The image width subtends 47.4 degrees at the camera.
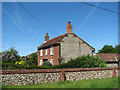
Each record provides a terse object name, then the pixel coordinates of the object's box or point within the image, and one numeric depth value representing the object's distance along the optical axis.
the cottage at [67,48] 25.97
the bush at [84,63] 17.57
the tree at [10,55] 27.66
